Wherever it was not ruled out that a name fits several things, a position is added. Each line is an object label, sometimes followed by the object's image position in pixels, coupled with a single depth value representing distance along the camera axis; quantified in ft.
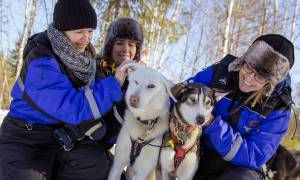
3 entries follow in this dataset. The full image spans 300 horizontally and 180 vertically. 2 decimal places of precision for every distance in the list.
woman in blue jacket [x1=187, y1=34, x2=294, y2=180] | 10.53
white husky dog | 10.57
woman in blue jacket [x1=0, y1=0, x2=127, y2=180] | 9.87
